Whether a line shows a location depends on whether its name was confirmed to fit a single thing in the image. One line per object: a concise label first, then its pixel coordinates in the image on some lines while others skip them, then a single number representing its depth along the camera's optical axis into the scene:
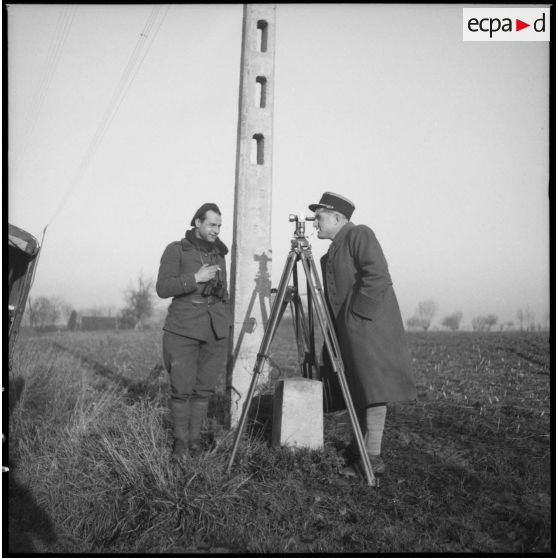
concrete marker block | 4.05
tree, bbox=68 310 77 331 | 39.96
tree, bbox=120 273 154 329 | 54.20
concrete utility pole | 4.88
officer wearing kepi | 3.57
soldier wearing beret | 4.08
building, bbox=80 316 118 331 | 44.22
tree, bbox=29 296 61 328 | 44.49
